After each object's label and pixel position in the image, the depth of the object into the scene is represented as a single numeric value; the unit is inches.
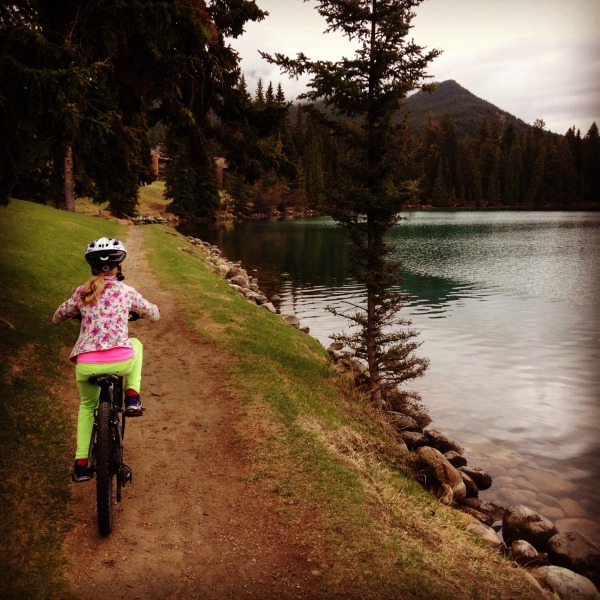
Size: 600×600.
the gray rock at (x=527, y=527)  328.5
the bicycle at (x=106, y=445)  193.0
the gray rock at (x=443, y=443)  459.5
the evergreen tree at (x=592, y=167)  5388.8
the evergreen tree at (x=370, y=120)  419.5
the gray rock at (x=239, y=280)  1069.6
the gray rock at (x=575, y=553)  297.6
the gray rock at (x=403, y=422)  488.9
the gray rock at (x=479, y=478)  414.0
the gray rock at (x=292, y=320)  811.6
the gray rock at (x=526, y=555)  295.0
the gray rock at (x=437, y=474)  354.6
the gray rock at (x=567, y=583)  255.6
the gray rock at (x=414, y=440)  455.8
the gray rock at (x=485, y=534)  283.4
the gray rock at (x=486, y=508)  370.6
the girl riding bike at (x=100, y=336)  199.5
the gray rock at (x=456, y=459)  428.8
